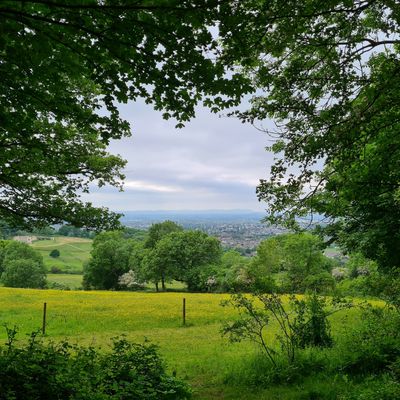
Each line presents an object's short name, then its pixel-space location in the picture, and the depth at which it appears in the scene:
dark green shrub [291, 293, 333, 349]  10.25
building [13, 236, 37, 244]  150.48
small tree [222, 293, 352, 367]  9.55
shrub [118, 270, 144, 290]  66.69
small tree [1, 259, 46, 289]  71.94
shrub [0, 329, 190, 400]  5.94
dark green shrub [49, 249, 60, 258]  125.41
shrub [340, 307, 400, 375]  8.83
